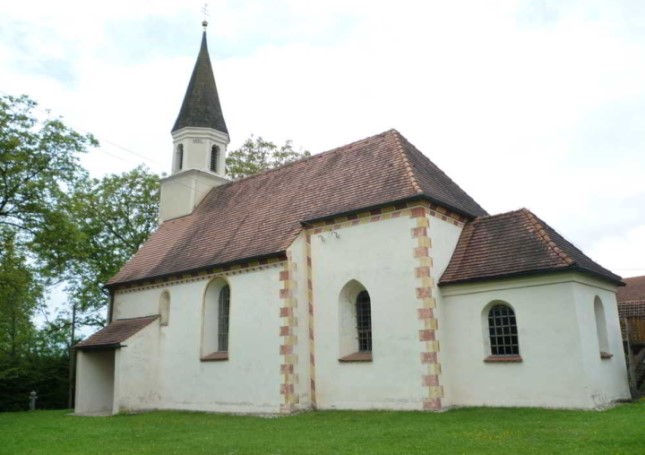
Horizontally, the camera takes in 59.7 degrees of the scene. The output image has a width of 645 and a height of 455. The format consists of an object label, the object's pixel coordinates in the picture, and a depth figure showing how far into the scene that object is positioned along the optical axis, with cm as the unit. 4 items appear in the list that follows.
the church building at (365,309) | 1475
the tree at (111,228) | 3188
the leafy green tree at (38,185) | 1953
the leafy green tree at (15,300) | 1969
